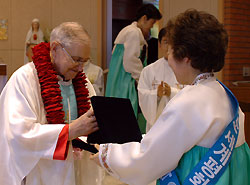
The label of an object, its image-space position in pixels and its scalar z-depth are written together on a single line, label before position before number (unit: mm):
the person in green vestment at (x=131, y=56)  5246
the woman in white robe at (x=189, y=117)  1518
